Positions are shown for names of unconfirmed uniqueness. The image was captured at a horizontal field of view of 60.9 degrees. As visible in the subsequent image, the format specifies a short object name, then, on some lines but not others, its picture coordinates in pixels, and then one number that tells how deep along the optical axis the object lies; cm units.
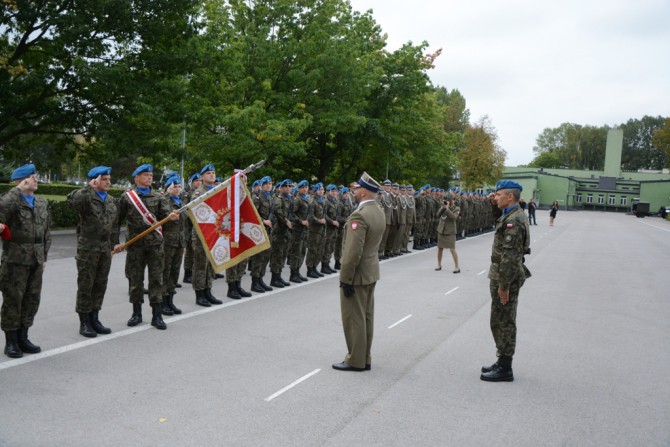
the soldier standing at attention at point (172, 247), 840
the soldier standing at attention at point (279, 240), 1160
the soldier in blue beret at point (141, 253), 775
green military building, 9394
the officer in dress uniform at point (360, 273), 620
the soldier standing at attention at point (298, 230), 1230
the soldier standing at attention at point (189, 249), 1105
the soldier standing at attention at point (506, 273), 601
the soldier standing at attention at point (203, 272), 930
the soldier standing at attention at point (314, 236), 1291
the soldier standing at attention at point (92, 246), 712
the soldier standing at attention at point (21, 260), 622
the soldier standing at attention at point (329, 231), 1358
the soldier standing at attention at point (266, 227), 1091
